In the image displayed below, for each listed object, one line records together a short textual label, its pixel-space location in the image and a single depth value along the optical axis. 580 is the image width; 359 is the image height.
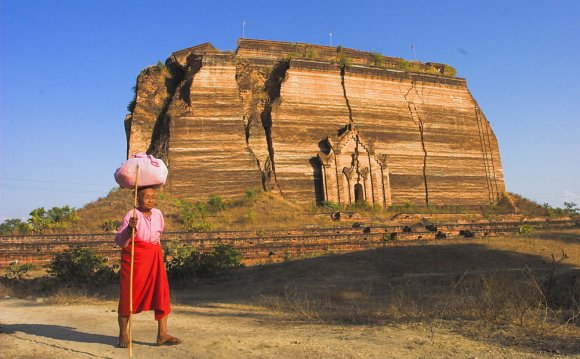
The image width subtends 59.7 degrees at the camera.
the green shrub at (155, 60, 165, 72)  31.78
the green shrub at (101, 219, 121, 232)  19.53
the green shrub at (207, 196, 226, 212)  25.09
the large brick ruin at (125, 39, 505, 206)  27.72
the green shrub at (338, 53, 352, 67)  32.60
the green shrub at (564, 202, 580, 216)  33.66
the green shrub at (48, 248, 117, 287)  11.20
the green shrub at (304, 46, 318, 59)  33.84
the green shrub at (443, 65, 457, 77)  39.59
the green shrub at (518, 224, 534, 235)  18.67
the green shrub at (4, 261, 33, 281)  11.88
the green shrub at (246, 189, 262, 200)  26.44
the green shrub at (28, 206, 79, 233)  19.92
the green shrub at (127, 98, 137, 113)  30.77
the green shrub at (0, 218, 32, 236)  19.70
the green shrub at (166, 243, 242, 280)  11.76
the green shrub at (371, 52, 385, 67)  36.10
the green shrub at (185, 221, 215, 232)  20.50
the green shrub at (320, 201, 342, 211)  27.97
